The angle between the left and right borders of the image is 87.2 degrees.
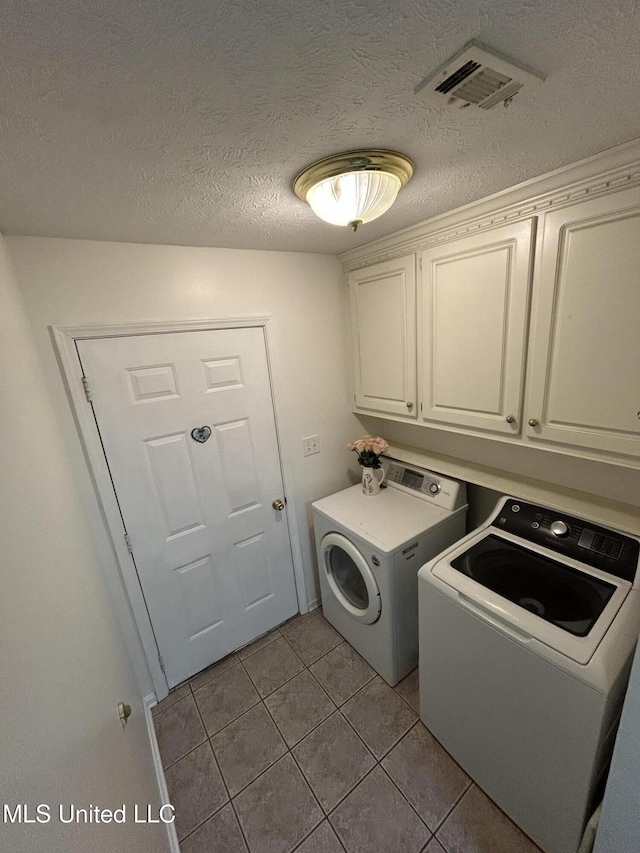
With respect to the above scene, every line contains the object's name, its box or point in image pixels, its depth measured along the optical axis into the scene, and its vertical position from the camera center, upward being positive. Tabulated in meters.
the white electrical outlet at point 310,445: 2.14 -0.65
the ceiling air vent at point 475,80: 0.61 +0.47
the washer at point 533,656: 1.00 -1.05
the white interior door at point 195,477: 1.57 -0.65
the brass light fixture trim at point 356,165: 0.93 +0.47
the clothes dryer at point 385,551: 1.67 -1.09
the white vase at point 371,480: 2.09 -0.87
